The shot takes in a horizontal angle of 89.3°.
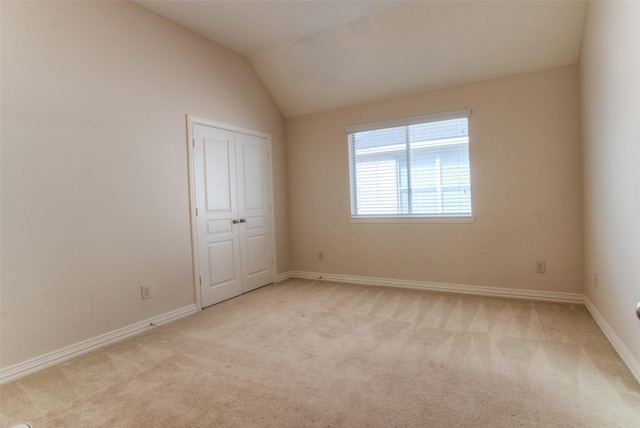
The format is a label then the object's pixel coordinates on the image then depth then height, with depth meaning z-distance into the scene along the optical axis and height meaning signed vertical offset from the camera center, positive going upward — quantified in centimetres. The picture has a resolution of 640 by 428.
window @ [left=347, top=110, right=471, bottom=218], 379 +47
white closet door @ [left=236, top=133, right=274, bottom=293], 412 -1
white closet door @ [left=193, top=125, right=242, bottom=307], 355 -3
